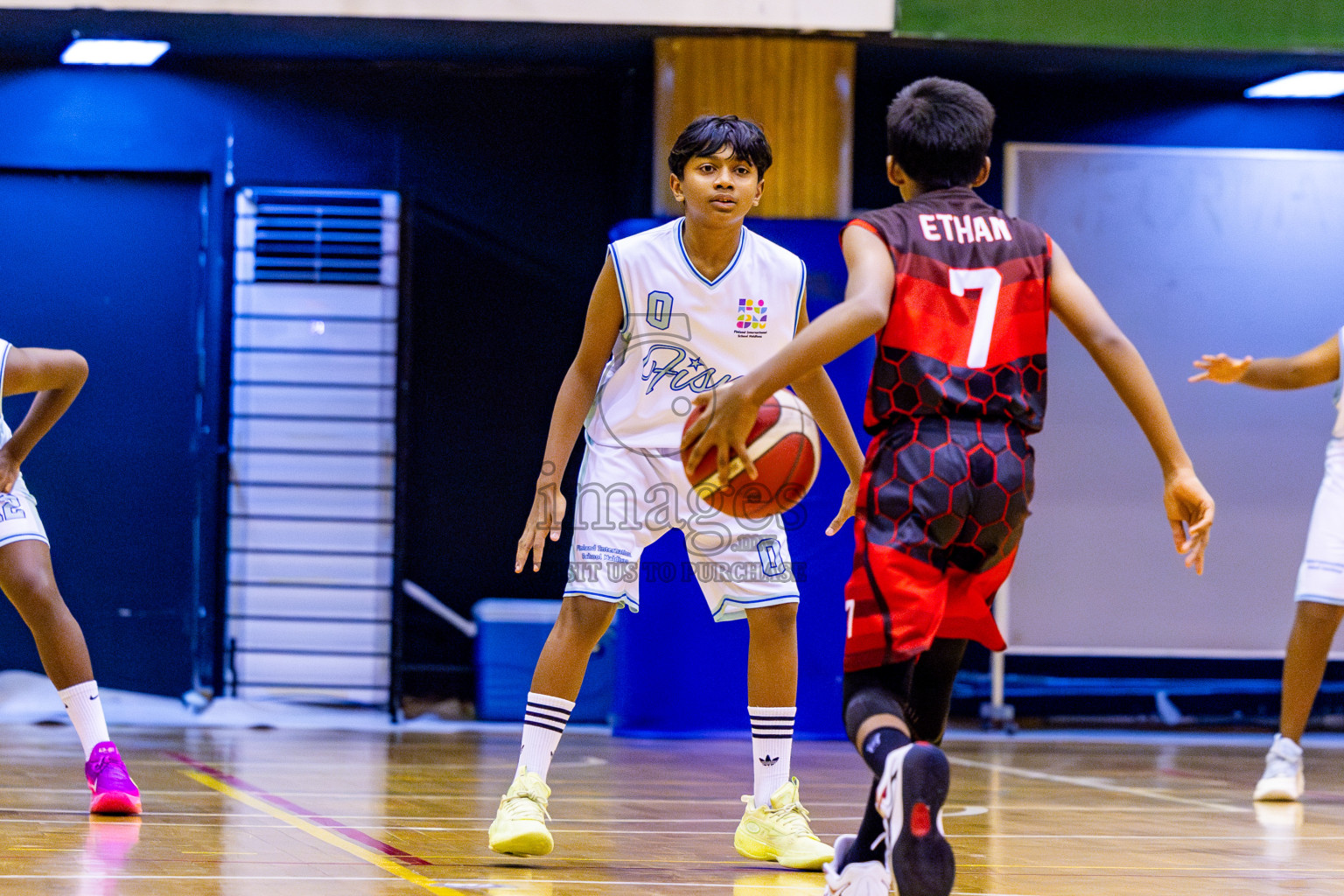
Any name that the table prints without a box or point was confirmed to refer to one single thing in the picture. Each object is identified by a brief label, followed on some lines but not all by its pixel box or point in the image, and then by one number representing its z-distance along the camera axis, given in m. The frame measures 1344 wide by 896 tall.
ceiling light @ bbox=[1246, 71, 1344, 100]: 14.01
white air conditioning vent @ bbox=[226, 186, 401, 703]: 14.59
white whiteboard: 14.20
